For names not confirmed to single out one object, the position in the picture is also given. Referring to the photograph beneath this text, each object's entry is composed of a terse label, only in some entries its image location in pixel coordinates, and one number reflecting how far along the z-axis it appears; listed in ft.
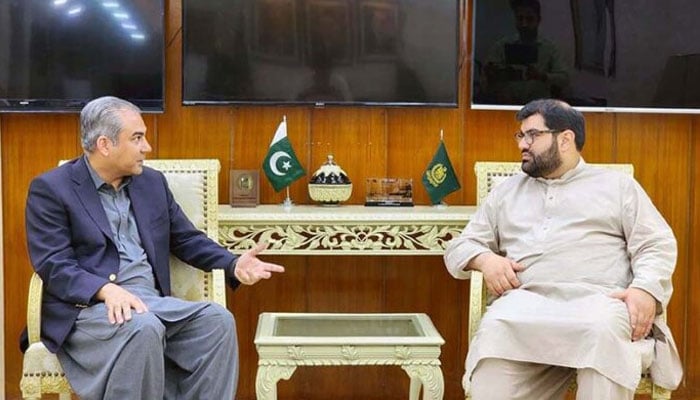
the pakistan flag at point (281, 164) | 11.13
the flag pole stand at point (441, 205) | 11.31
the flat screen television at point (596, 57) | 11.43
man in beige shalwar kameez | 8.26
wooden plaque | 11.21
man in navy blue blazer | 7.97
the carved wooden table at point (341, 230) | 10.42
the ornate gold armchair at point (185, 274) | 8.38
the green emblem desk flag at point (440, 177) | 11.22
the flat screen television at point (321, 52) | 11.26
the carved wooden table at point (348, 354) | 9.01
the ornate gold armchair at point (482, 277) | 8.72
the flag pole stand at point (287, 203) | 11.12
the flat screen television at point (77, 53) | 10.96
